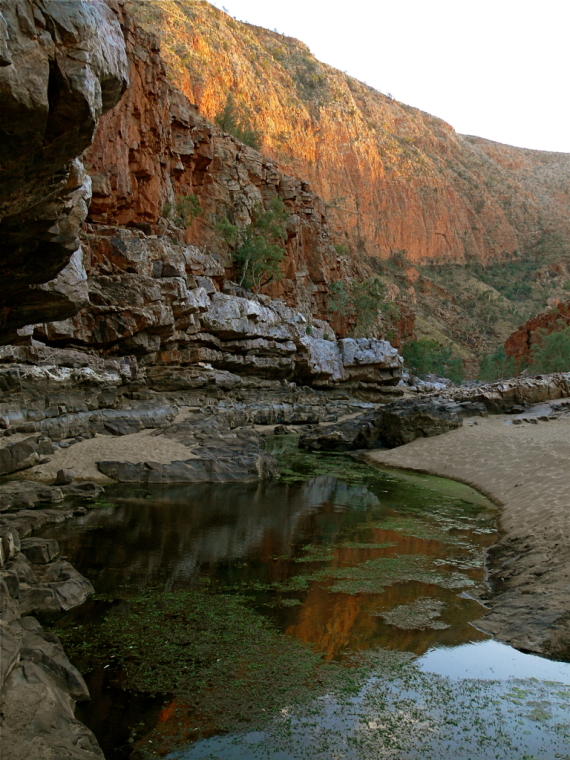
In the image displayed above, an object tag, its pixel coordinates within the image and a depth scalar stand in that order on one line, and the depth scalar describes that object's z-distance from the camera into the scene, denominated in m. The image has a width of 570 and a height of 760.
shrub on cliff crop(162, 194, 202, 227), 39.28
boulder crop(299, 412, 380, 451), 23.47
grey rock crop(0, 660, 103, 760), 3.38
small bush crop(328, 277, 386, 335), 60.03
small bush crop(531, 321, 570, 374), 57.22
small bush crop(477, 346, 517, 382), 73.62
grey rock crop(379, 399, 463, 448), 21.66
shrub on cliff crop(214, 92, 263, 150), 59.62
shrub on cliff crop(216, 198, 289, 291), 44.00
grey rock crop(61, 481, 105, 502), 12.56
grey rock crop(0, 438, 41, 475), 13.60
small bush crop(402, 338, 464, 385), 72.06
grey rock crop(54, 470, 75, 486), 13.47
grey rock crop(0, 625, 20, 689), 3.95
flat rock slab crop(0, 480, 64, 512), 10.95
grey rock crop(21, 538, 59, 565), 7.73
